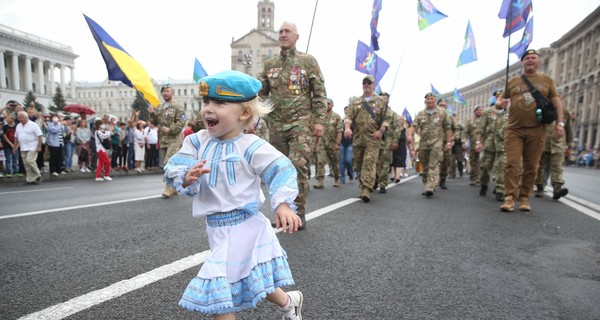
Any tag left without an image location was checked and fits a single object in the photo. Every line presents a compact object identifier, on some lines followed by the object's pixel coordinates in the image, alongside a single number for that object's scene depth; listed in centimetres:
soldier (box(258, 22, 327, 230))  457
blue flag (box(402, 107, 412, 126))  2077
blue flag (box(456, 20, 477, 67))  1359
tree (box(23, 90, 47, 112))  6888
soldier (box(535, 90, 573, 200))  795
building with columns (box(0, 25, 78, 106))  8081
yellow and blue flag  894
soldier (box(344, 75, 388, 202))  703
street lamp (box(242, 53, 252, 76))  3403
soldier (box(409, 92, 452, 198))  823
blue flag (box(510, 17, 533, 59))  1026
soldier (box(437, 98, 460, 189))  979
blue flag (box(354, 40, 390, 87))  1342
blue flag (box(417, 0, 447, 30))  1122
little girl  185
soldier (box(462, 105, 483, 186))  1113
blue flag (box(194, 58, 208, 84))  1388
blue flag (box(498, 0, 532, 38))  789
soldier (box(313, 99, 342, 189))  1019
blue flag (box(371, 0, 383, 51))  1043
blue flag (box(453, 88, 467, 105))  2040
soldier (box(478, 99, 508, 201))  828
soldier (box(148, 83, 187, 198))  756
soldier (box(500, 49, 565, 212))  605
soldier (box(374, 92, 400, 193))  880
